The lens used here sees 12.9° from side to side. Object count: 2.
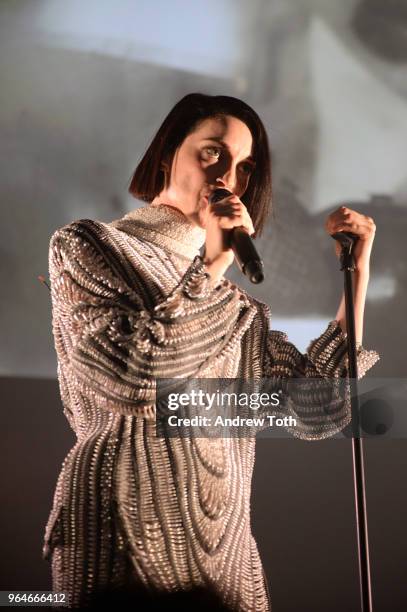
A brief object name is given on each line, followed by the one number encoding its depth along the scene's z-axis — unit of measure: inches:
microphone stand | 122.2
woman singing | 116.3
